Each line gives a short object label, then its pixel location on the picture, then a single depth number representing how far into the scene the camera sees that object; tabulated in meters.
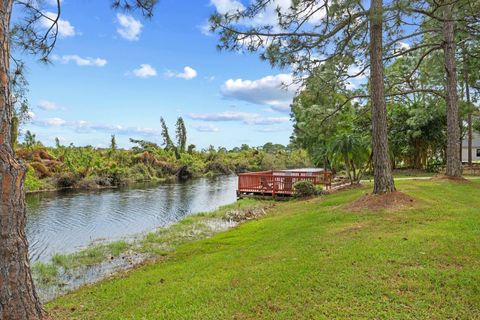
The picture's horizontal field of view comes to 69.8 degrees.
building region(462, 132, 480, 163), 40.57
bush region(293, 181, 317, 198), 15.59
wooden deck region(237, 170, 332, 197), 16.89
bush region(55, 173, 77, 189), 26.02
